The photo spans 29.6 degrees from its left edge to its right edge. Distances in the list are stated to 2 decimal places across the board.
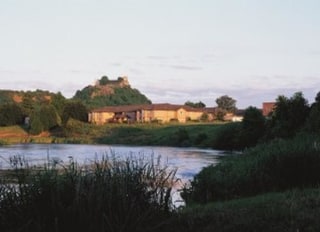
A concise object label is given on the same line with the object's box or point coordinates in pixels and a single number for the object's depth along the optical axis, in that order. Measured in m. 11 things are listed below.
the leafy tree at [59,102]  145.74
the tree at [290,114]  66.50
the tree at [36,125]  124.77
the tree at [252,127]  85.24
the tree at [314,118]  52.62
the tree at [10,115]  136.62
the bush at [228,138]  89.39
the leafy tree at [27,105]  143.56
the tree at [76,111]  149.61
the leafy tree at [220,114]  165.62
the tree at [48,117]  127.17
